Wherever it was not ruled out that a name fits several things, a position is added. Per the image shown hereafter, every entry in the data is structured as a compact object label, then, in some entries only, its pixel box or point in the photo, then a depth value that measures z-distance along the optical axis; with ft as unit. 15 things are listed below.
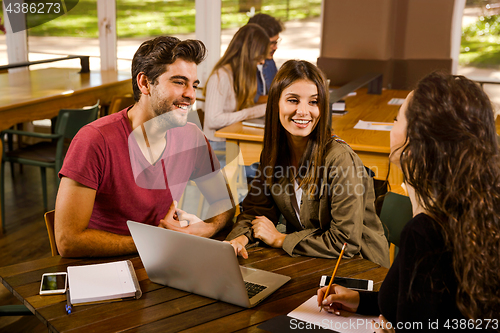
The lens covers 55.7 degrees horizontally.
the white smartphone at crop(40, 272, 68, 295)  4.00
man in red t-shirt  4.91
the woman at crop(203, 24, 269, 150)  10.39
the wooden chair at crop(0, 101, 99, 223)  10.73
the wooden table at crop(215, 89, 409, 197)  8.55
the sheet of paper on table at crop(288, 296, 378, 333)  3.56
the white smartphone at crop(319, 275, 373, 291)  4.09
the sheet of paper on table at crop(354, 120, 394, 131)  9.78
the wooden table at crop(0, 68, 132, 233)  11.49
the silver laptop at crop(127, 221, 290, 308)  3.62
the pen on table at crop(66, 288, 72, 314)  3.74
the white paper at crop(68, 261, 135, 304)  3.91
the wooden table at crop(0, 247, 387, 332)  3.59
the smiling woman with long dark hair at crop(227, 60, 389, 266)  5.02
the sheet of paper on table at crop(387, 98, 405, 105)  12.75
